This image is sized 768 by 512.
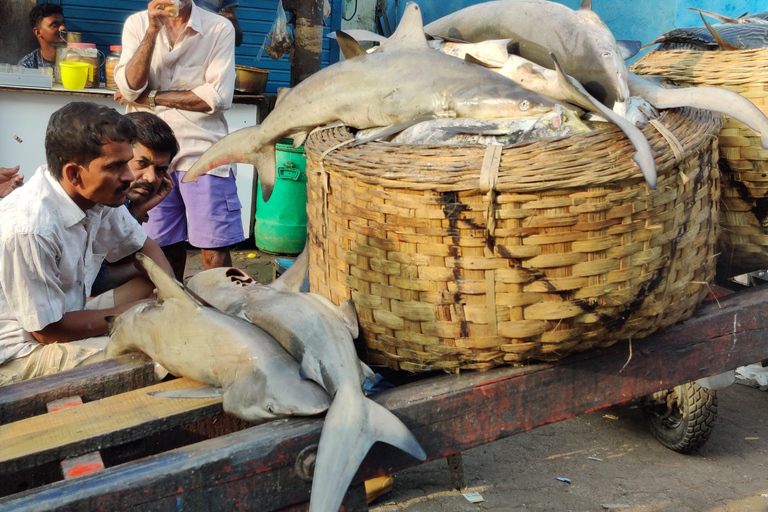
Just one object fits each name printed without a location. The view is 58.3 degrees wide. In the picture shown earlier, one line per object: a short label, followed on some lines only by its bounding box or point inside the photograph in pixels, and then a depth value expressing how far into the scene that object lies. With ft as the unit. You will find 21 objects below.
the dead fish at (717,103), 5.51
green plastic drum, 19.36
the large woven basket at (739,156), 6.81
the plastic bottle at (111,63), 19.25
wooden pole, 19.27
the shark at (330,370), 4.65
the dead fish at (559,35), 5.96
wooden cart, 4.61
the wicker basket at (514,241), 4.87
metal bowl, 20.59
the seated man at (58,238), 7.82
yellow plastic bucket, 19.03
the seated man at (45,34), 21.72
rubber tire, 10.01
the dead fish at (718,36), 7.48
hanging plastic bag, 21.83
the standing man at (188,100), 14.05
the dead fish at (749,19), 8.25
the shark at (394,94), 5.72
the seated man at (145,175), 10.42
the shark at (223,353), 5.14
